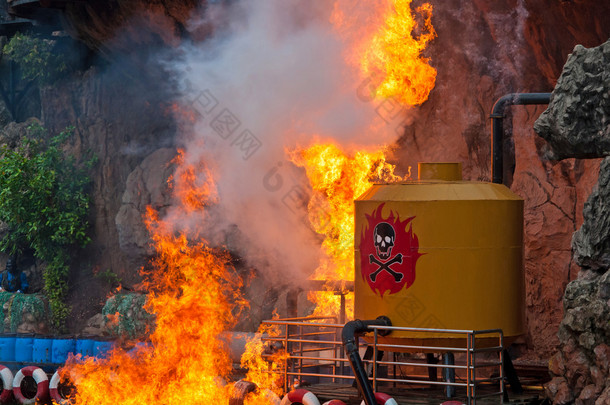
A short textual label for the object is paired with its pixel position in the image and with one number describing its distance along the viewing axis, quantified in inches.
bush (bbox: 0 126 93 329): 1042.7
